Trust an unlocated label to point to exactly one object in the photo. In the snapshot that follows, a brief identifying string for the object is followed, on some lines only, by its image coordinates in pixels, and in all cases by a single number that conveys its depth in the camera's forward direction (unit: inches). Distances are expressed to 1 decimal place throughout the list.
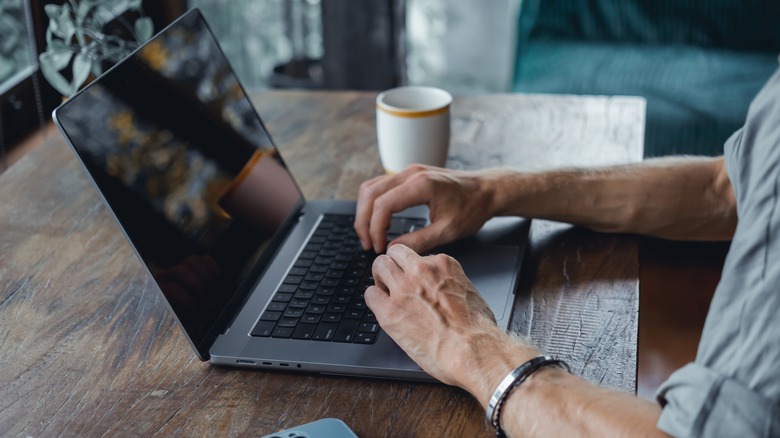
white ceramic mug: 48.3
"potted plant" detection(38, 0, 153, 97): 50.9
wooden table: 30.9
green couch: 81.4
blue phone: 29.0
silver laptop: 33.2
